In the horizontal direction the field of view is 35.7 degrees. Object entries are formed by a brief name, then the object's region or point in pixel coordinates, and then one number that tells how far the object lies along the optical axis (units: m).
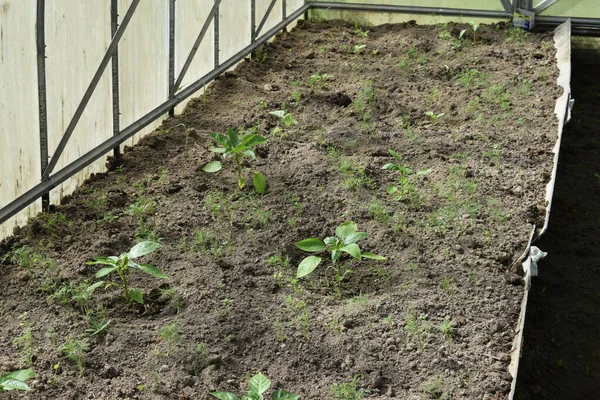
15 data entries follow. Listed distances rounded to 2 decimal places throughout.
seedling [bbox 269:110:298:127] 5.93
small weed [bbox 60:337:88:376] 3.59
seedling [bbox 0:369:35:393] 3.12
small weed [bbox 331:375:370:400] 3.46
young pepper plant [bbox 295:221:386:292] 4.11
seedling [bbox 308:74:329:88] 6.80
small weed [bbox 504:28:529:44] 7.67
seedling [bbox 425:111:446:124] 6.14
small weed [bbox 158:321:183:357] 3.72
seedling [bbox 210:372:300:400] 3.18
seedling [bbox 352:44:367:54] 7.61
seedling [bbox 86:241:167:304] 3.91
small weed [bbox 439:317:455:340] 3.83
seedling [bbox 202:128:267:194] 4.99
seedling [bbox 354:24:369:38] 8.08
